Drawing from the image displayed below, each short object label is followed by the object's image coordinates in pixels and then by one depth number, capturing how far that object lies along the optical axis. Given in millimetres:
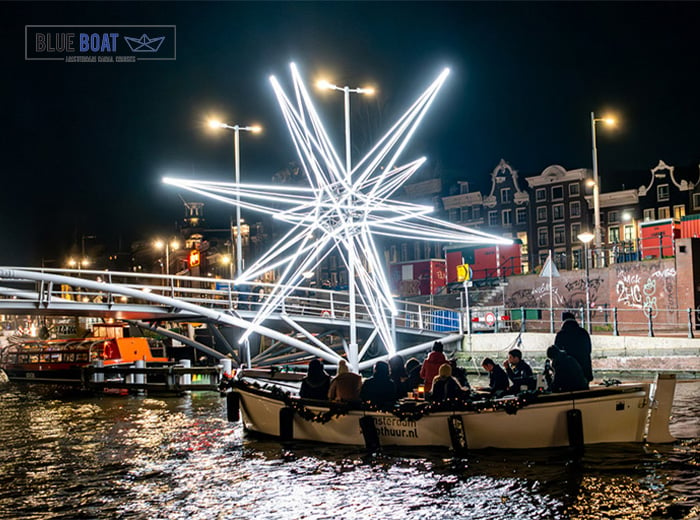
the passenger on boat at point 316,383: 18609
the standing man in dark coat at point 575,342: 15883
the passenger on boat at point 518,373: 16891
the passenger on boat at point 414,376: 19391
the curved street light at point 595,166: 41844
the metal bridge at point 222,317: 29094
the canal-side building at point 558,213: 61219
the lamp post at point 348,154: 26547
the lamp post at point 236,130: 34812
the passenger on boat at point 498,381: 17484
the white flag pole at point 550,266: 33906
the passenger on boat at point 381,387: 17469
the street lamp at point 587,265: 36188
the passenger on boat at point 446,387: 16484
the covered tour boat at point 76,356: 45938
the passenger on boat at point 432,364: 18781
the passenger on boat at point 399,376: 18625
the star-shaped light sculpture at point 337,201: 23719
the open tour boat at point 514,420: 15250
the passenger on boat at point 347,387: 17719
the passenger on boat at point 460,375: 18359
